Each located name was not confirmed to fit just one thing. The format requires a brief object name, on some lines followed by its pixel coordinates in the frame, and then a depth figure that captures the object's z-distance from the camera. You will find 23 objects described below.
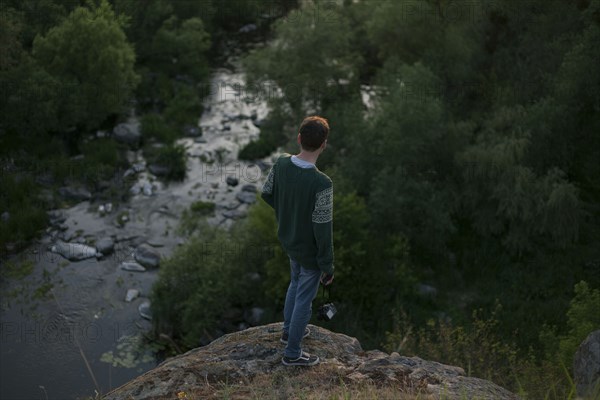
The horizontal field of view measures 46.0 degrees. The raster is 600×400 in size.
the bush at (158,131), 23.59
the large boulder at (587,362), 8.27
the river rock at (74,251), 18.34
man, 7.23
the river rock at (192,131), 24.15
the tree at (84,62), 22.39
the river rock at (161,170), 22.19
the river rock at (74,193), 20.75
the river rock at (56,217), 19.67
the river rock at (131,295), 17.02
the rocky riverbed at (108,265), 14.98
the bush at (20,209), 18.78
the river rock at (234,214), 20.09
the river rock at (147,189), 21.23
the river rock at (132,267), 18.09
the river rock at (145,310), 16.50
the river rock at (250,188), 21.22
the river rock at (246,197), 20.77
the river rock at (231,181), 21.58
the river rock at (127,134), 23.53
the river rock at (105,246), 18.61
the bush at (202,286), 15.89
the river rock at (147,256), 18.30
